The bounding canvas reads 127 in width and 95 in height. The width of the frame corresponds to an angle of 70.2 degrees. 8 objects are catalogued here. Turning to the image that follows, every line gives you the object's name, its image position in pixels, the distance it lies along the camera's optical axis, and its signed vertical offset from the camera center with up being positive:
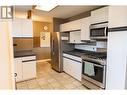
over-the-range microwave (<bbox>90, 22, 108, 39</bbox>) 2.01 +0.28
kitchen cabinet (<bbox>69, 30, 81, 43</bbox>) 3.20 +0.18
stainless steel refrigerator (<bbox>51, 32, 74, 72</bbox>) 3.53 -0.25
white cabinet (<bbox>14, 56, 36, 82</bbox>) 2.75 -0.81
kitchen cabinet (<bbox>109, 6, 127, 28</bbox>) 1.56 +0.47
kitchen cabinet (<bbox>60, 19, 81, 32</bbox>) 2.97 +0.59
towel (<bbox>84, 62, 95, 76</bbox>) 2.23 -0.70
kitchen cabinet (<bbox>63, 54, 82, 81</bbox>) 2.81 -0.81
